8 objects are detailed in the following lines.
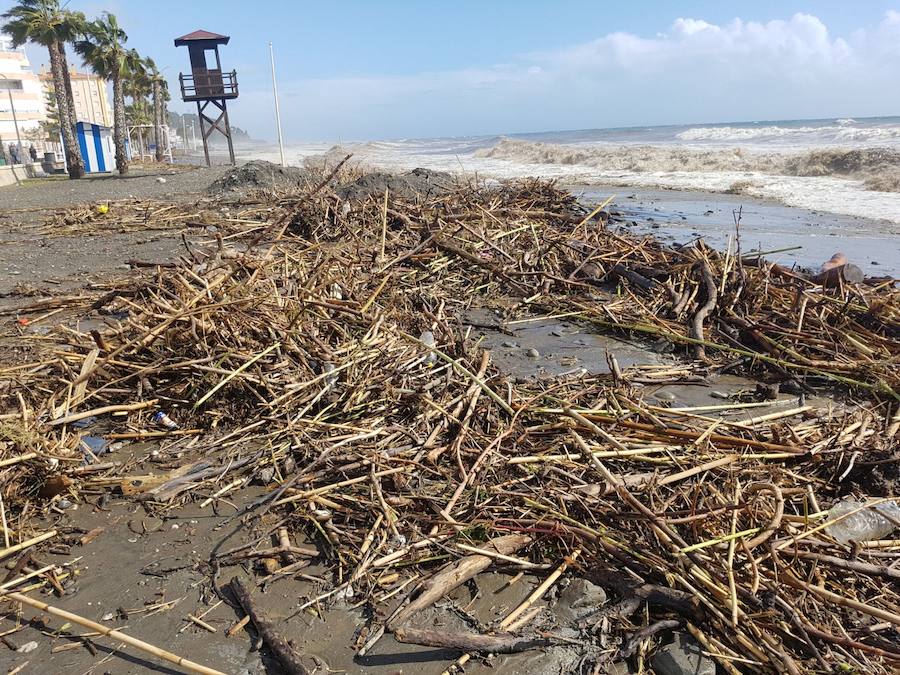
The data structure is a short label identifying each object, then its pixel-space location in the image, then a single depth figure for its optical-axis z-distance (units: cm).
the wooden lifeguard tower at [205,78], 2697
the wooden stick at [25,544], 223
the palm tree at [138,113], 5120
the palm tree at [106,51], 2738
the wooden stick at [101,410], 297
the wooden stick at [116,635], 180
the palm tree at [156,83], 4509
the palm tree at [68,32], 2353
